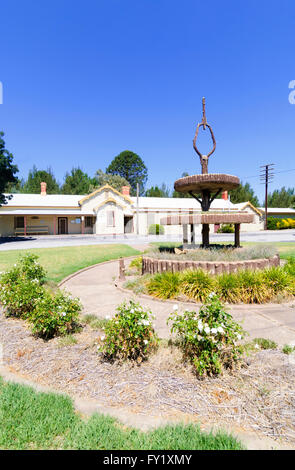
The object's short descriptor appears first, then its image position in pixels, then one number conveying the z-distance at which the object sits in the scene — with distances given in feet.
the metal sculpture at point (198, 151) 26.68
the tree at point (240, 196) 179.53
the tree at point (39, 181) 188.42
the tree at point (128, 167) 215.51
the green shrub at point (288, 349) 10.85
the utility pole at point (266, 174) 147.37
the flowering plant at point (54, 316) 12.47
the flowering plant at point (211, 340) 9.19
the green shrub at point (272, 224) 136.05
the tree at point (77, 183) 194.70
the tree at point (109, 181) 176.65
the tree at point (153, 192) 200.03
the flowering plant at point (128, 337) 10.18
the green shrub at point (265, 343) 11.42
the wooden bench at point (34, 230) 99.17
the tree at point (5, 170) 76.28
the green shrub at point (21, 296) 15.07
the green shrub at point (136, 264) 31.38
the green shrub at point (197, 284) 18.47
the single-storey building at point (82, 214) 98.48
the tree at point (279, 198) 210.38
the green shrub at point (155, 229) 109.70
